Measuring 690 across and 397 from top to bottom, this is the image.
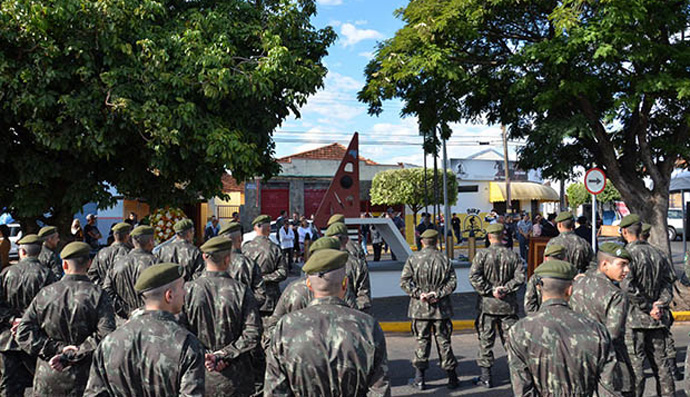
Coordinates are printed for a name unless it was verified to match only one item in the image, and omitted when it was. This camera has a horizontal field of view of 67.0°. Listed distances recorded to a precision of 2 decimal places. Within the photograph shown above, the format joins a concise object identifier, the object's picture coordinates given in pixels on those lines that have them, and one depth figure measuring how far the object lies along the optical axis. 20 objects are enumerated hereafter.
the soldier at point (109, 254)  7.24
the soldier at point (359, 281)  6.12
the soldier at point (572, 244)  8.16
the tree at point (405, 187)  31.94
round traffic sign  10.56
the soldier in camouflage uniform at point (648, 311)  5.41
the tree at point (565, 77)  11.27
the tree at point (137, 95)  8.91
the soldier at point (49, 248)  6.92
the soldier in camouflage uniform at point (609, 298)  4.25
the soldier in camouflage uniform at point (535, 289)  5.51
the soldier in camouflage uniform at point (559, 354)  3.16
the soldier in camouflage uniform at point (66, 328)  4.09
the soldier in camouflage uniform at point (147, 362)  2.79
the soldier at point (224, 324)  4.09
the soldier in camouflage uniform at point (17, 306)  4.99
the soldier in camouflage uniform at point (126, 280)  6.24
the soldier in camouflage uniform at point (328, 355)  2.73
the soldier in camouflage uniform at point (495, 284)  6.51
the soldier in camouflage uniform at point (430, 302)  6.24
